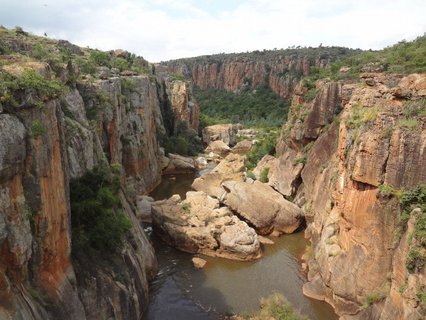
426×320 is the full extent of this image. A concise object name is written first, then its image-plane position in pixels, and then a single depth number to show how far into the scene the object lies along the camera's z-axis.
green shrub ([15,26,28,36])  35.94
